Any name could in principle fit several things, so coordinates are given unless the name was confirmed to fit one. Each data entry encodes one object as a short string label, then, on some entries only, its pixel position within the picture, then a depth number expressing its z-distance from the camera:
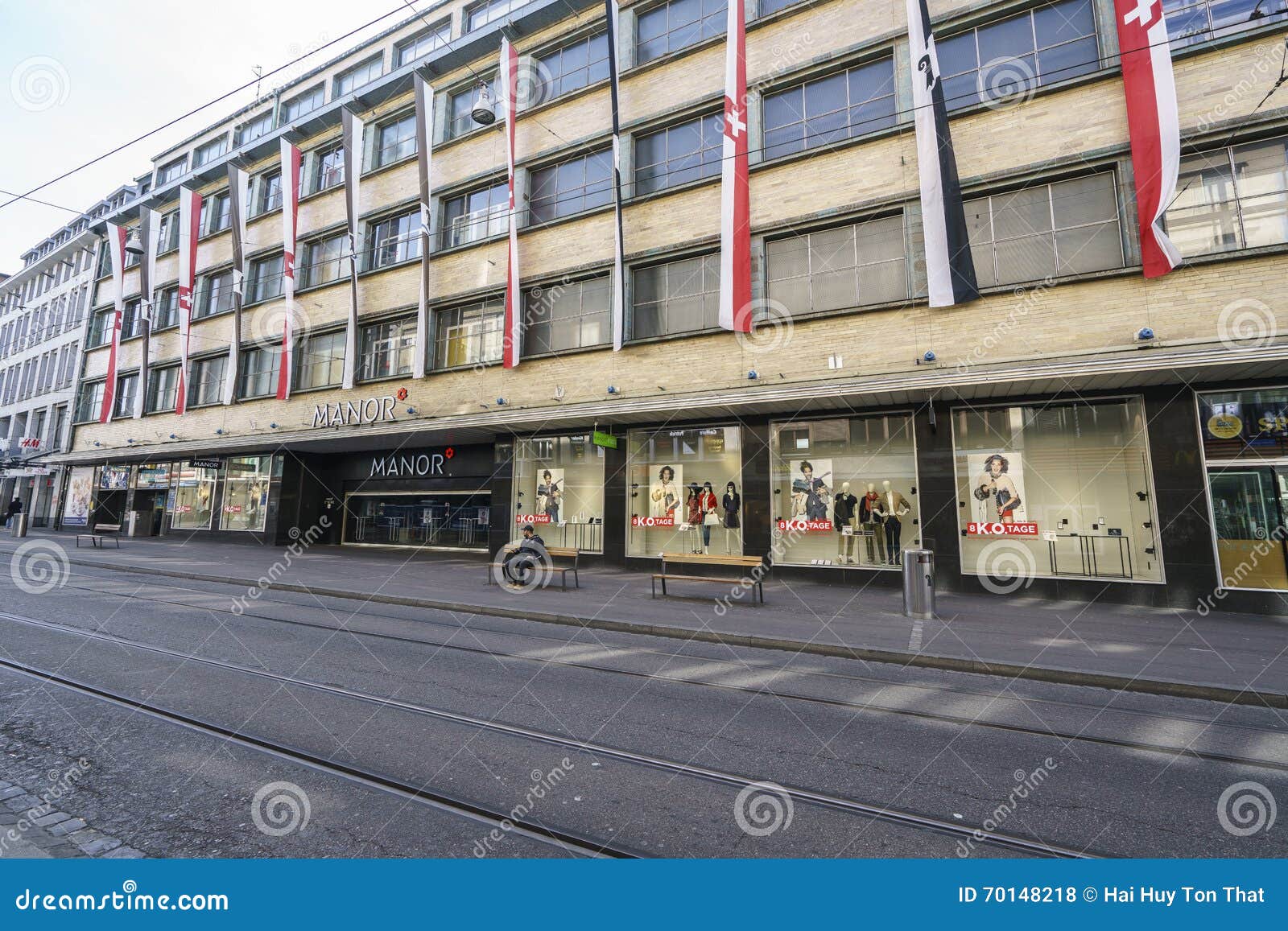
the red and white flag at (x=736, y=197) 13.47
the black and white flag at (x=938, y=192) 11.59
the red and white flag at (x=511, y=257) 16.45
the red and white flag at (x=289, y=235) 21.84
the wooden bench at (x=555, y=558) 12.16
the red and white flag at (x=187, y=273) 25.25
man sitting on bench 12.37
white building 34.56
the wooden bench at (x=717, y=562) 10.58
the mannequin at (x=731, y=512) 14.29
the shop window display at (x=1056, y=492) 10.97
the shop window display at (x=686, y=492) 14.47
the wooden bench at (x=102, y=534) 20.94
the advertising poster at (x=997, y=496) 11.69
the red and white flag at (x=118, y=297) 27.86
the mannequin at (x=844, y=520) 13.05
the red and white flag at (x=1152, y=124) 9.92
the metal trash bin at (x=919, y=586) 9.14
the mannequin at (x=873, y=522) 12.79
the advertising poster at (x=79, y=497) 30.32
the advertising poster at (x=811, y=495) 13.38
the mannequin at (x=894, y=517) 12.59
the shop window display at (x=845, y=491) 12.72
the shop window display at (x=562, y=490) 16.30
